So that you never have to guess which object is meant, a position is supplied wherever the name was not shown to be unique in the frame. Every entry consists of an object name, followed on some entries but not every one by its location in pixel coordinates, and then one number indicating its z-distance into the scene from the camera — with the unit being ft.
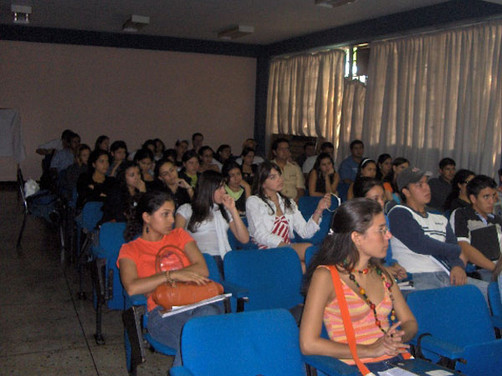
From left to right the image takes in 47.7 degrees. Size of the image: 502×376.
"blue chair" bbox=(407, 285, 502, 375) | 7.97
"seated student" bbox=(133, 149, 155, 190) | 20.83
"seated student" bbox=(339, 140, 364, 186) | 27.30
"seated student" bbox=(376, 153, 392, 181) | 23.91
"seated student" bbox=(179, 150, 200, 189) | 20.86
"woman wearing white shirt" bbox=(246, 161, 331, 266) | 14.11
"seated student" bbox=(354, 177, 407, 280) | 13.02
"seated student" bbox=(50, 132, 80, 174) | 28.50
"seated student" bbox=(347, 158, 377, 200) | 20.04
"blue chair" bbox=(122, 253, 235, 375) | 9.37
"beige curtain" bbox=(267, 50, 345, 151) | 32.71
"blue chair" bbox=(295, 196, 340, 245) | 16.88
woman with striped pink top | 7.19
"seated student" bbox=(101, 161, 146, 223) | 15.98
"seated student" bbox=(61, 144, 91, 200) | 22.02
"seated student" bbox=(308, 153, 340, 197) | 23.00
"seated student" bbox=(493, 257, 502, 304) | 10.87
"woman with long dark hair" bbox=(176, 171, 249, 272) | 13.52
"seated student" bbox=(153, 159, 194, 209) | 17.94
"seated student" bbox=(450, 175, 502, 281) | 13.16
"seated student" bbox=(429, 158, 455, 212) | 21.01
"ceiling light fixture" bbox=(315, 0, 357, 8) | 22.29
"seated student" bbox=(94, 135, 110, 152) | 28.63
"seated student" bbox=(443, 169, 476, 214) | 15.14
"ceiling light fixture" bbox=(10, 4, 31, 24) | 27.73
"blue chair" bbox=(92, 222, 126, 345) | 12.04
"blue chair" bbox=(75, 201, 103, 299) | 15.77
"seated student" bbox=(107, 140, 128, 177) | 23.24
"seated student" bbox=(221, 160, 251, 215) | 17.06
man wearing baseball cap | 11.66
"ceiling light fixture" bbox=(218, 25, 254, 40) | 31.68
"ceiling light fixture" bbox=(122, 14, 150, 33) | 29.89
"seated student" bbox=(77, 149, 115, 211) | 18.79
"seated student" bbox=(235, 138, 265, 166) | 29.37
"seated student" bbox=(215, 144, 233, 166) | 29.91
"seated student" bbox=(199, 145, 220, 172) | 26.18
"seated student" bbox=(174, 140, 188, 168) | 31.78
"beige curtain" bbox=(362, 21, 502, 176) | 22.66
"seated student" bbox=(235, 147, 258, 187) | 26.76
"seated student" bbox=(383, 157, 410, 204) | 21.36
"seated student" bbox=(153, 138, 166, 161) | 32.20
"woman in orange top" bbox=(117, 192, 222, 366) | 9.56
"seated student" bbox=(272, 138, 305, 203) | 24.03
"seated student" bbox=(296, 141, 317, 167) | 32.17
